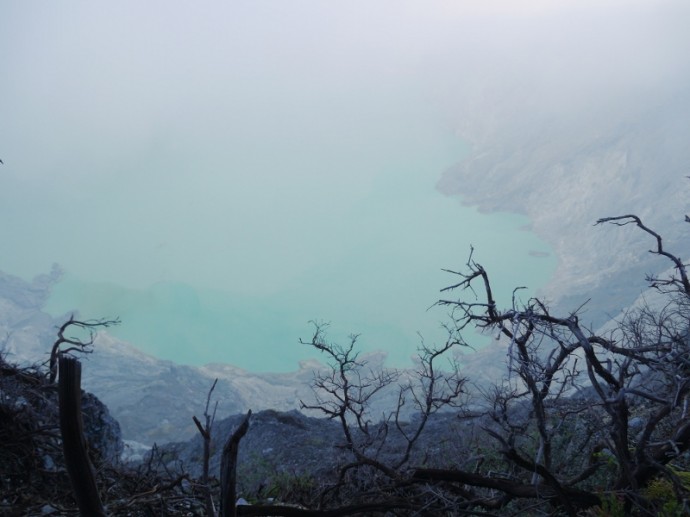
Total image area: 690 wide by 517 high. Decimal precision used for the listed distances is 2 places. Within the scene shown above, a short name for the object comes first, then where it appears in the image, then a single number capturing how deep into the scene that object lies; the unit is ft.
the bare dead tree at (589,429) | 11.80
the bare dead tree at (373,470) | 14.55
